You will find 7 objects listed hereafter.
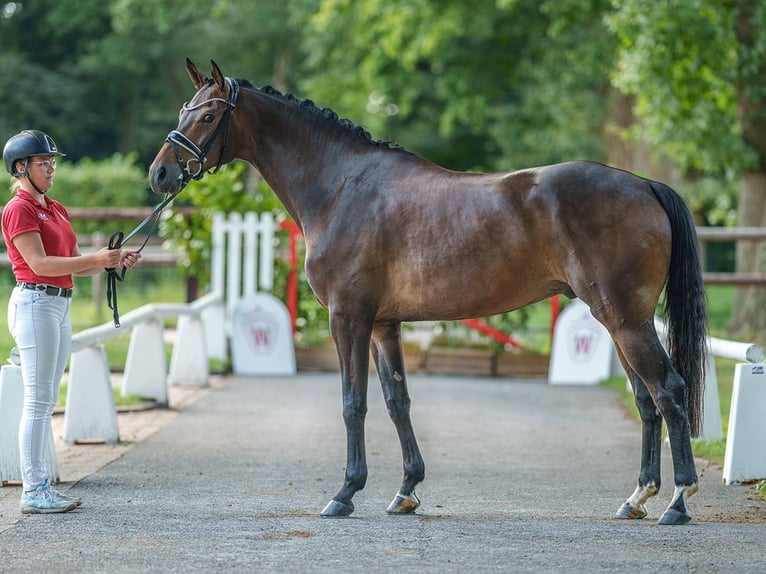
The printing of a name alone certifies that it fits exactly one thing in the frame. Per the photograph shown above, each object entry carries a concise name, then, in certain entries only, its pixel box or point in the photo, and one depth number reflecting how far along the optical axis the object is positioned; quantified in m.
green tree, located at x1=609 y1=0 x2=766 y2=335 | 33.19
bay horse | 12.67
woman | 12.94
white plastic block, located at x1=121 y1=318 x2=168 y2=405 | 22.41
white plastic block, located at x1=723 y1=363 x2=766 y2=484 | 15.15
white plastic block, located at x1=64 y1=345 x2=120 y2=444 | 18.00
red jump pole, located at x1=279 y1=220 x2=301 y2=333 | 30.20
